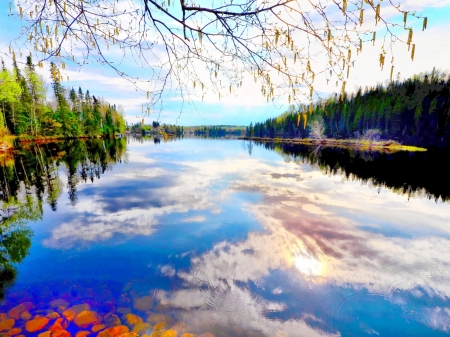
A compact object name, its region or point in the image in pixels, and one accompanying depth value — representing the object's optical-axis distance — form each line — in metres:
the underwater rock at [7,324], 5.73
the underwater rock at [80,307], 6.37
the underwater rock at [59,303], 6.53
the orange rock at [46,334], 5.55
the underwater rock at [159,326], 5.90
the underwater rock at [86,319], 5.95
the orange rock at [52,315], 6.12
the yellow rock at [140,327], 5.77
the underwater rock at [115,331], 5.64
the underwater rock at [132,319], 6.03
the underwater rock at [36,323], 5.76
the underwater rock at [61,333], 5.57
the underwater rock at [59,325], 5.78
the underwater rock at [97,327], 5.75
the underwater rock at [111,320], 5.96
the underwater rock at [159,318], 6.11
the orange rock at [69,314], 6.10
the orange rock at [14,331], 5.56
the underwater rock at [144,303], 6.58
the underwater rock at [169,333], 5.71
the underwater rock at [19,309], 6.16
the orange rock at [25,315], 6.08
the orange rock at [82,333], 5.59
